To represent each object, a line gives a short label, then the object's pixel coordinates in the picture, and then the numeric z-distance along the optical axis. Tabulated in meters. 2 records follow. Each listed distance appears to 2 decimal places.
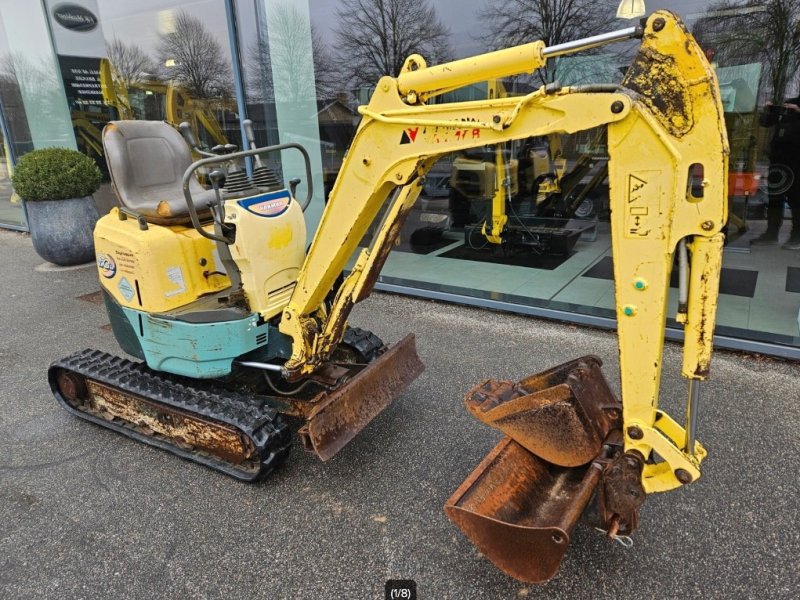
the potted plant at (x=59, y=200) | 7.74
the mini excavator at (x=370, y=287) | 2.01
